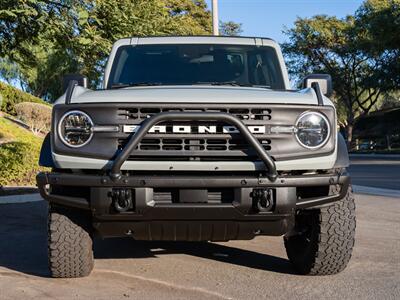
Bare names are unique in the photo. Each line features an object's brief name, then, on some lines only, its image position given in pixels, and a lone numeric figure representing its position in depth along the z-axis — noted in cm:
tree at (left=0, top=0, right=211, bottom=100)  902
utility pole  1658
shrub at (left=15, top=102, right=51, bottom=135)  2180
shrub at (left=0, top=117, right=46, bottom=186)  1251
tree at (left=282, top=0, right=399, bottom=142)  3844
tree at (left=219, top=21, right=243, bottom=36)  4597
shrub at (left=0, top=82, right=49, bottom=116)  2809
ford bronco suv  423
